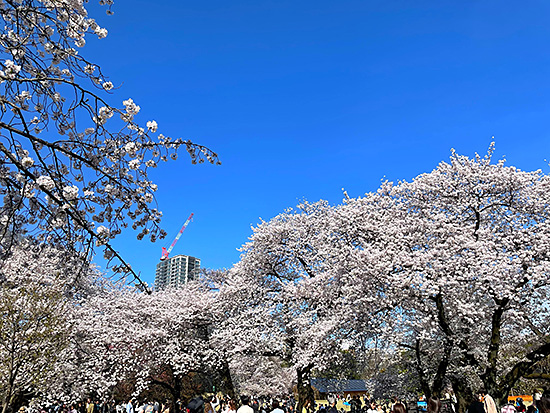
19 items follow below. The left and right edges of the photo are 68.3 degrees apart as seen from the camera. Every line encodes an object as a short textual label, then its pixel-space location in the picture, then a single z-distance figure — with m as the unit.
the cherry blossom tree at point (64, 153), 3.87
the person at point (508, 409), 10.98
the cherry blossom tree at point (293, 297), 16.84
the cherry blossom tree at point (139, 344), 21.84
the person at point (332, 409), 14.48
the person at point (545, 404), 5.02
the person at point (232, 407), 9.84
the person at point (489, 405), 8.86
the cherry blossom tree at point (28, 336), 11.77
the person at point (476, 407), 8.30
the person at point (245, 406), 7.91
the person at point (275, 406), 8.27
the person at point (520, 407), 14.69
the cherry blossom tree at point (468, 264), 13.84
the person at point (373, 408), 11.17
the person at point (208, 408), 8.92
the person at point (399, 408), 8.54
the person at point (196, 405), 8.19
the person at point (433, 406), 9.48
